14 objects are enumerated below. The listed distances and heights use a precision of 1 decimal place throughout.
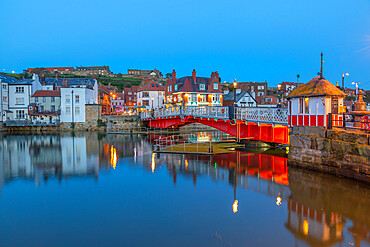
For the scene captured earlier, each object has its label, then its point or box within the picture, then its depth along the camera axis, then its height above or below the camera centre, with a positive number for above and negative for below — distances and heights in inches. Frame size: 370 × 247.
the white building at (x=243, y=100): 2763.0 +199.2
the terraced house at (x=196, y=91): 2642.7 +271.6
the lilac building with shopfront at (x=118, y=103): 4010.8 +258.5
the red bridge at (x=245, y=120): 992.9 +5.4
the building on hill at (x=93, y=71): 6638.8 +1174.7
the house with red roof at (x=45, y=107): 2491.4 +132.4
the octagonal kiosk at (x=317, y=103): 772.0 +44.7
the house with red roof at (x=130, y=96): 4131.4 +347.3
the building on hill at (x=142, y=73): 7038.4 +1189.6
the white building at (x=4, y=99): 2456.9 +194.2
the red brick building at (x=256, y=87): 4154.5 +490.5
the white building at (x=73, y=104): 2481.5 +150.1
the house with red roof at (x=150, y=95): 3081.2 +272.9
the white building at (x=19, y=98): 2551.7 +209.7
